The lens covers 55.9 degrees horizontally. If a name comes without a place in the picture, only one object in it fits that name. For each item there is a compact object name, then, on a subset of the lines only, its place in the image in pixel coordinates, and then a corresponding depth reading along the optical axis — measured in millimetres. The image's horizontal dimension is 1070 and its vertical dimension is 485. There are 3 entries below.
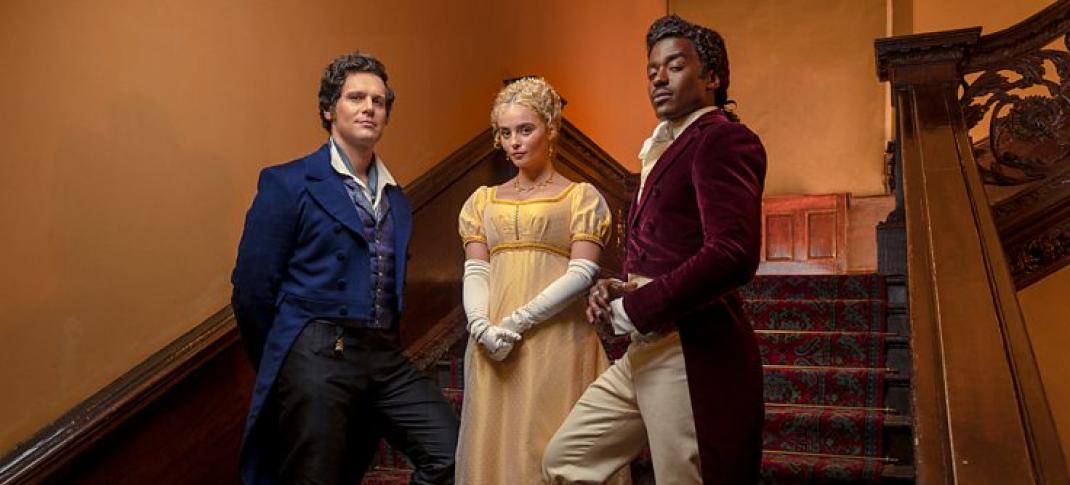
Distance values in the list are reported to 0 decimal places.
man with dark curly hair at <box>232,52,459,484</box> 2475
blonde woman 2893
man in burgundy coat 2000
